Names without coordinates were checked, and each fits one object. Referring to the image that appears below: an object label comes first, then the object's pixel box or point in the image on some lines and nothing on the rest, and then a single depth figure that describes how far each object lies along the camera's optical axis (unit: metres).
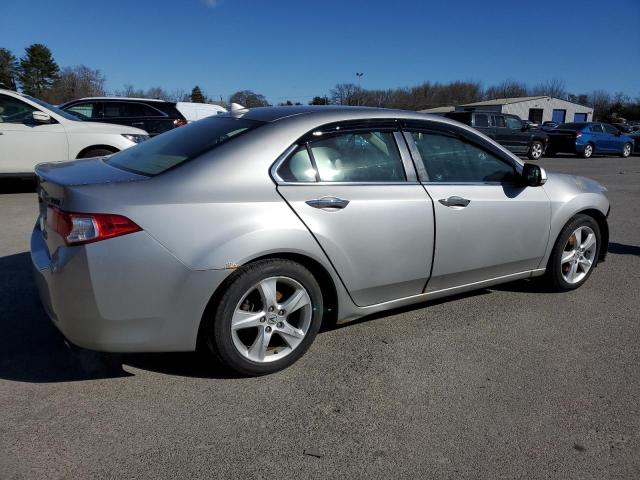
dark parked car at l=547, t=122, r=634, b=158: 21.77
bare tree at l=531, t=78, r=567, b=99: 95.48
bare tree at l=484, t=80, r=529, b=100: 98.69
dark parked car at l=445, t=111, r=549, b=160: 18.23
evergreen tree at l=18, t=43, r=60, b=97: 62.31
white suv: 8.09
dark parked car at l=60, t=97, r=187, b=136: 11.46
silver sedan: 2.55
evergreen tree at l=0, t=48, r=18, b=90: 56.03
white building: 54.75
